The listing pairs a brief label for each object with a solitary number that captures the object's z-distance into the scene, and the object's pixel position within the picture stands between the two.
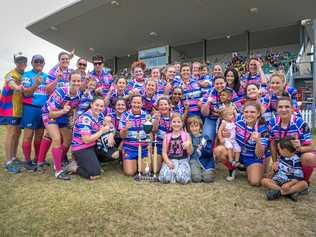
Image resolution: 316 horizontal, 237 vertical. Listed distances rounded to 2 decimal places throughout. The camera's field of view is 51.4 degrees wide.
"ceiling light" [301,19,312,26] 17.14
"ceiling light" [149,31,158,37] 21.61
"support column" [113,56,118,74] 28.89
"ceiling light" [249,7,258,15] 16.64
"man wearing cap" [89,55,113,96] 6.53
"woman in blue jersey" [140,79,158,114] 6.07
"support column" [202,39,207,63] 21.98
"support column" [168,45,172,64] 23.62
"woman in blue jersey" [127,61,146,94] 6.62
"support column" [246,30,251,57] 19.66
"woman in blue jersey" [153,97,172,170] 5.66
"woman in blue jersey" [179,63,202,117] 6.20
